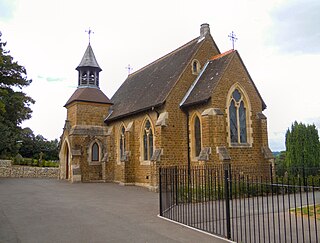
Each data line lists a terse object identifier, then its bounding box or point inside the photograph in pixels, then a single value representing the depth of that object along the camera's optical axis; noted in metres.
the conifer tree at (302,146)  24.16
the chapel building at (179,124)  17.39
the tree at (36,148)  43.61
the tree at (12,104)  24.78
